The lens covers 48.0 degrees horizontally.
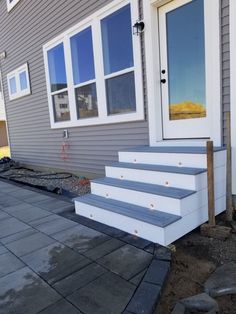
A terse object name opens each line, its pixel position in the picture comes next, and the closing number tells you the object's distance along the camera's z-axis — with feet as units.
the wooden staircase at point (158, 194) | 8.19
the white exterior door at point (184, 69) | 10.73
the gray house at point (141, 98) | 9.16
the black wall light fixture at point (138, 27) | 12.10
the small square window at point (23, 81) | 23.66
